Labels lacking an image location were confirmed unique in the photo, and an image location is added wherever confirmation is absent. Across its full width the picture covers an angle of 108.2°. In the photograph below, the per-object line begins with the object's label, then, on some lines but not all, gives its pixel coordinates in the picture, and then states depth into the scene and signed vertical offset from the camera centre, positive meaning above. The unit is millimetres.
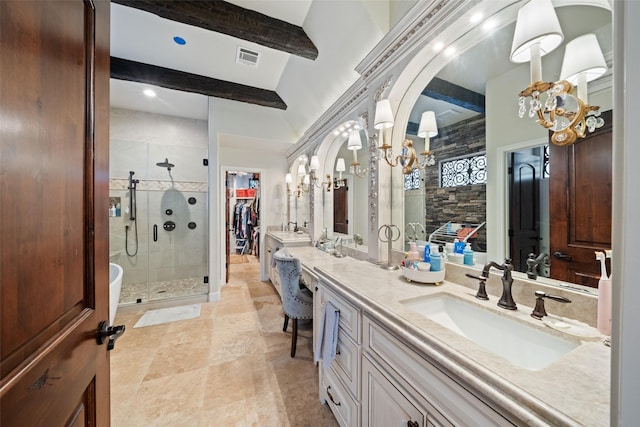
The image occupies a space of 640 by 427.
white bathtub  1855 -600
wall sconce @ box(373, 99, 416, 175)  1633 +511
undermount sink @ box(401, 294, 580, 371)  887 -532
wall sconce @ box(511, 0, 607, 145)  880 +580
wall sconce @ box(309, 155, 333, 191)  3121 +548
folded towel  1416 -748
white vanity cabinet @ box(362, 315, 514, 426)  683 -632
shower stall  3562 -118
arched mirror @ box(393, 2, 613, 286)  1025 +286
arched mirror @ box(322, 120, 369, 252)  2590 +262
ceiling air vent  2754 +1936
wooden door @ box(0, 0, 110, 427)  411 +3
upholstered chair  2127 -755
